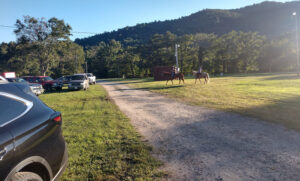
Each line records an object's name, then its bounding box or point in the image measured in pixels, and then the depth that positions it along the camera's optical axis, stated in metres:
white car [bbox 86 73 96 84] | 29.53
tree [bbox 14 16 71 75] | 35.44
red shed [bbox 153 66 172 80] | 34.60
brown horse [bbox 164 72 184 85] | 20.55
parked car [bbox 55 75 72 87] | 21.58
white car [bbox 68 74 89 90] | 19.81
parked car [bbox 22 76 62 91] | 21.06
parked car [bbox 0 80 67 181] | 1.88
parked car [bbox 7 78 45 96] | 16.39
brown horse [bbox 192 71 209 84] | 19.83
